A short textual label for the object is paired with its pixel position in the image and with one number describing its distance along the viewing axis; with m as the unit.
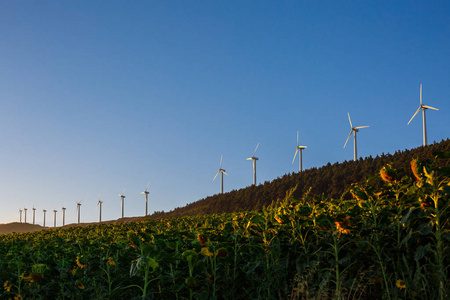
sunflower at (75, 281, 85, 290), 4.69
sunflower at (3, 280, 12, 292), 5.07
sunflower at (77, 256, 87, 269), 5.03
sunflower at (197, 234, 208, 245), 4.38
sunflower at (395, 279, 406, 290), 3.70
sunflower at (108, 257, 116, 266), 4.52
